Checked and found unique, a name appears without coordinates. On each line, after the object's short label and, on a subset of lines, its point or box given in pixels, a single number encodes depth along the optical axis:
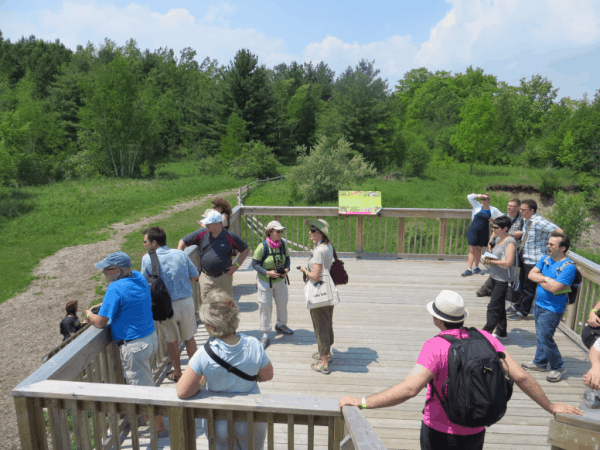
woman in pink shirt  2.22
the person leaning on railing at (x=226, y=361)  2.39
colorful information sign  8.71
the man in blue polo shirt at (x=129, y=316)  3.14
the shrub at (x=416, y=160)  37.72
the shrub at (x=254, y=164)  34.00
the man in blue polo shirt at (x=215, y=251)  4.83
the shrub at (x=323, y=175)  24.61
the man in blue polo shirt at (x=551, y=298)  4.16
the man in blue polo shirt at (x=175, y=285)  3.96
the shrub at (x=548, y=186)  31.81
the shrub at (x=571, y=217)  24.30
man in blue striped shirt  5.48
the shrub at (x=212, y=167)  35.69
